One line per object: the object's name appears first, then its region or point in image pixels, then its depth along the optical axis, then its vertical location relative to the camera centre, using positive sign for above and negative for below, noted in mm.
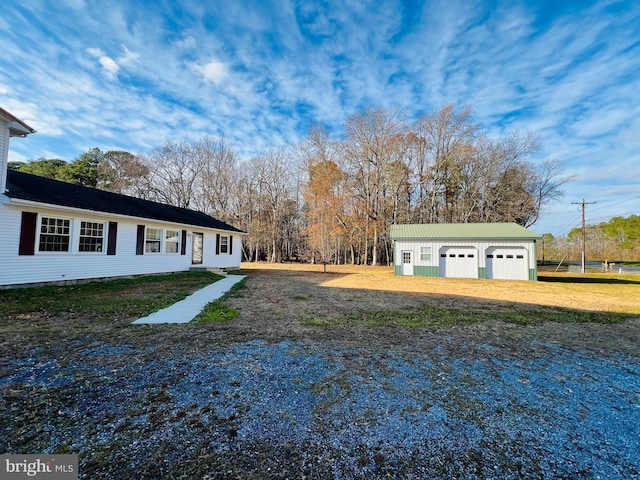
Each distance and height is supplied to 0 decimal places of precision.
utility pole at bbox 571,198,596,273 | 22617 +2556
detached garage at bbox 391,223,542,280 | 15405 +293
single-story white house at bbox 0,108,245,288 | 7625 +767
